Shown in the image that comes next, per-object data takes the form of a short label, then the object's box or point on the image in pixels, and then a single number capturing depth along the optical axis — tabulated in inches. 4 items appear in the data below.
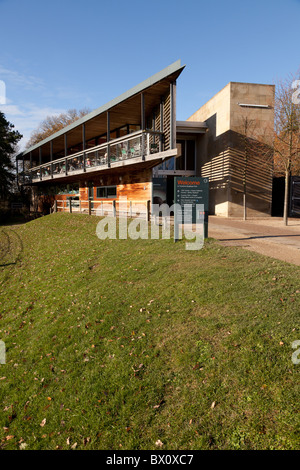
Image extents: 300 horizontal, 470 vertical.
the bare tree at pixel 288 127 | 624.8
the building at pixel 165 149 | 598.9
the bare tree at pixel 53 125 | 1987.0
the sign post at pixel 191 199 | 392.2
